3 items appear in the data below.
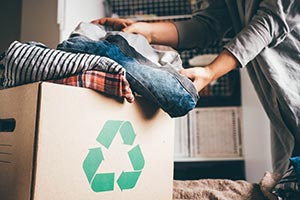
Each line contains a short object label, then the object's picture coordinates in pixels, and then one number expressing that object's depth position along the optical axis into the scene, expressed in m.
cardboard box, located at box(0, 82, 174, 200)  0.55
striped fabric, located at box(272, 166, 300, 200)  0.71
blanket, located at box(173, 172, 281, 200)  0.77
